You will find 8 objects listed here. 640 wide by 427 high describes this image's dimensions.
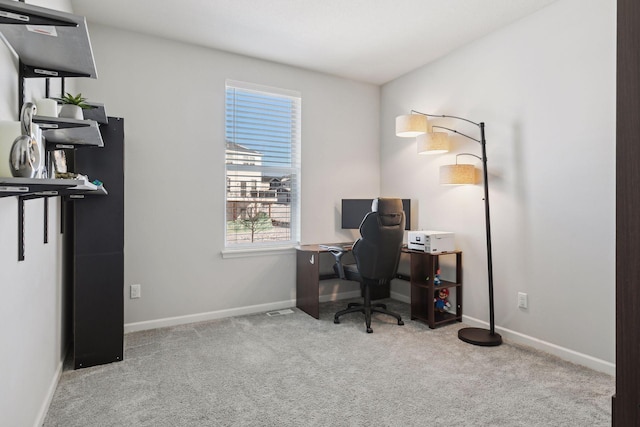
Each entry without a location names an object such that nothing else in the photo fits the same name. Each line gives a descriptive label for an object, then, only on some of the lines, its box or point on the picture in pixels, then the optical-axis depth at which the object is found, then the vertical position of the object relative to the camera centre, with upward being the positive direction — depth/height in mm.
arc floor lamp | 3051 +388
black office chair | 3236 -311
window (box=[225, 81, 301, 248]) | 3768 +468
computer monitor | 4125 -8
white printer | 3398 -285
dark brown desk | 3385 -689
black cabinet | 2529 -306
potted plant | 1792 +488
